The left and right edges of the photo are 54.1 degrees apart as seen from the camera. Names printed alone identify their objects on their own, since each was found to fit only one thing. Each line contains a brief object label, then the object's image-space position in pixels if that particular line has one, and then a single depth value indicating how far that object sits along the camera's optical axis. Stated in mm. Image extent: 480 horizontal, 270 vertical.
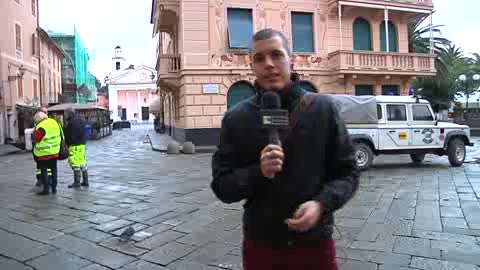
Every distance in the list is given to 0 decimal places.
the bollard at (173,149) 18859
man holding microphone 1989
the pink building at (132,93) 79744
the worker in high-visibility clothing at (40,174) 9360
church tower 93812
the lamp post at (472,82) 57912
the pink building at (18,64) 28766
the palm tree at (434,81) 35562
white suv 12234
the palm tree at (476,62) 62638
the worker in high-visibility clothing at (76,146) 10047
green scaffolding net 55025
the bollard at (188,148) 18656
